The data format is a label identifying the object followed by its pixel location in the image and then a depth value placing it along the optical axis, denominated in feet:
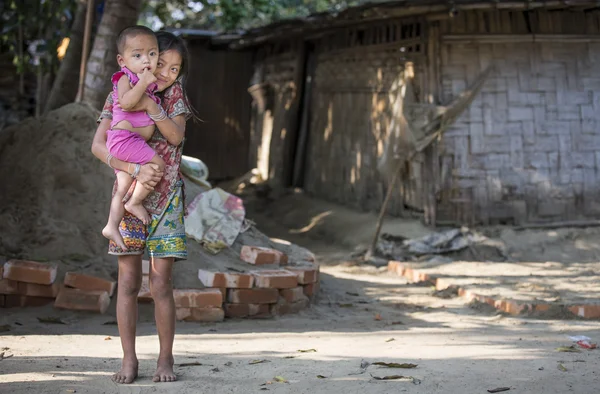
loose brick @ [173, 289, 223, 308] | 17.89
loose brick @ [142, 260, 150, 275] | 18.28
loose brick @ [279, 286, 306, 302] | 19.58
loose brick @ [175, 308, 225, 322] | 17.93
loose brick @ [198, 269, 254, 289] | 18.52
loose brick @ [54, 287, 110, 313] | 17.56
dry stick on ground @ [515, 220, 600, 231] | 31.96
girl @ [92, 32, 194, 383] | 11.73
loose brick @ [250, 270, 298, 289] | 18.99
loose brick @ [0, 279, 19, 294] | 17.29
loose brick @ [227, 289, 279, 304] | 18.79
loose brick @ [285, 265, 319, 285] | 20.24
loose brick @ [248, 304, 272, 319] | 19.01
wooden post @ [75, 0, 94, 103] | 23.65
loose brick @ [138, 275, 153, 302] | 17.94
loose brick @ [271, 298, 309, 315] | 19.36
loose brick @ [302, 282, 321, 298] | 20.81
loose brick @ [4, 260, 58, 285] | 17.29
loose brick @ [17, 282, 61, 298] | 17.47
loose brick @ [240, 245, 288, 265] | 20.12
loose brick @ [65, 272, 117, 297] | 17.67
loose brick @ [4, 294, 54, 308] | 17.44
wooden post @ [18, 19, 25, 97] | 38.50
